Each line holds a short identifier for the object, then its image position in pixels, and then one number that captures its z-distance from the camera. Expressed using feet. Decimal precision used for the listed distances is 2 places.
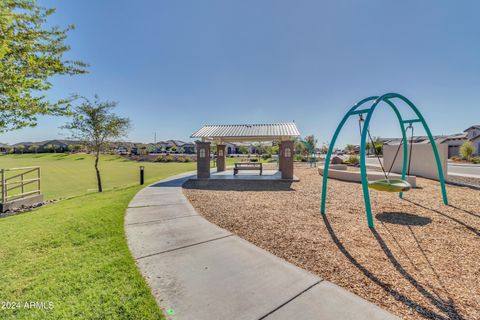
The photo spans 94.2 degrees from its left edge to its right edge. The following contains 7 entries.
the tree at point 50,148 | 248.52
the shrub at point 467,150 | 99.04
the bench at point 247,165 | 52.24
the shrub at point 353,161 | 79.64
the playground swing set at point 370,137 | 17.98
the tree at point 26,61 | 10.02
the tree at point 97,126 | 41.29
